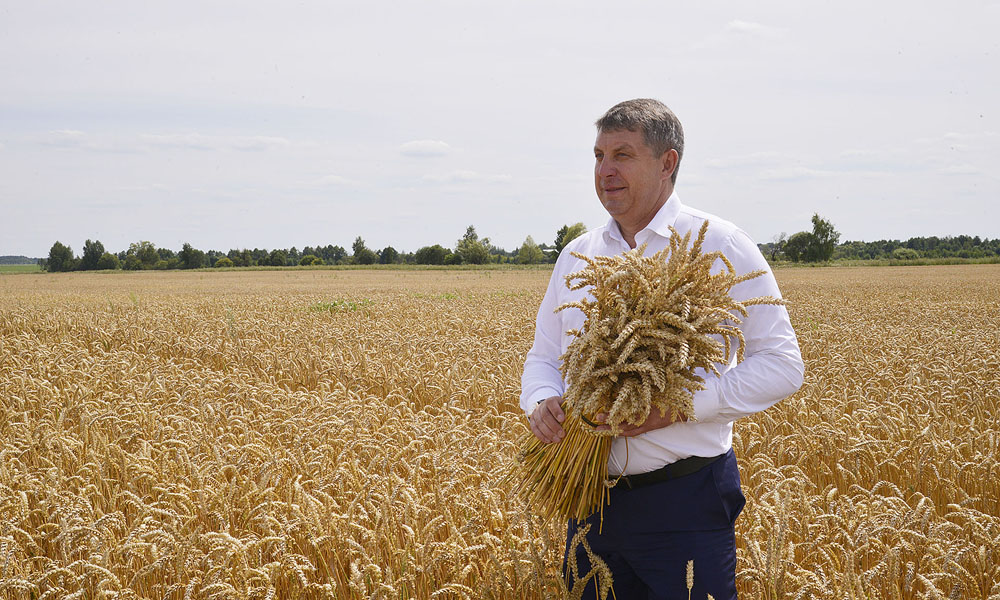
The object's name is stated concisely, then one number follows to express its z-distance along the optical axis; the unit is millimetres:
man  2355
